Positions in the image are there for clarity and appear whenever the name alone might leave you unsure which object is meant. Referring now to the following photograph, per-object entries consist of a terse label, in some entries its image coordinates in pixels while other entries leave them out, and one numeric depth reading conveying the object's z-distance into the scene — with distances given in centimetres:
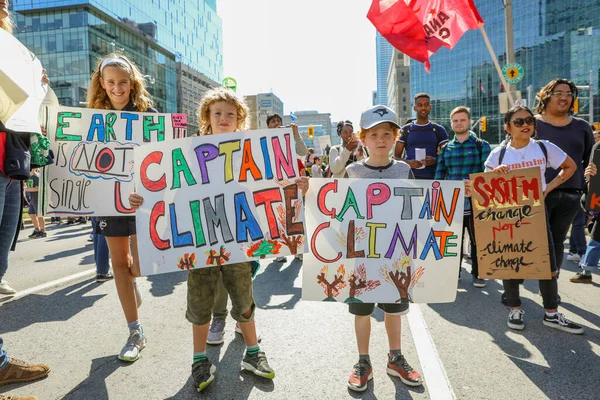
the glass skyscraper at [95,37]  4722
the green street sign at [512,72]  1034
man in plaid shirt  478
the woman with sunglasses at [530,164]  346
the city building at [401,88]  11288
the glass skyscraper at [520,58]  6525
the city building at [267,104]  9231
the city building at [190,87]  6912
